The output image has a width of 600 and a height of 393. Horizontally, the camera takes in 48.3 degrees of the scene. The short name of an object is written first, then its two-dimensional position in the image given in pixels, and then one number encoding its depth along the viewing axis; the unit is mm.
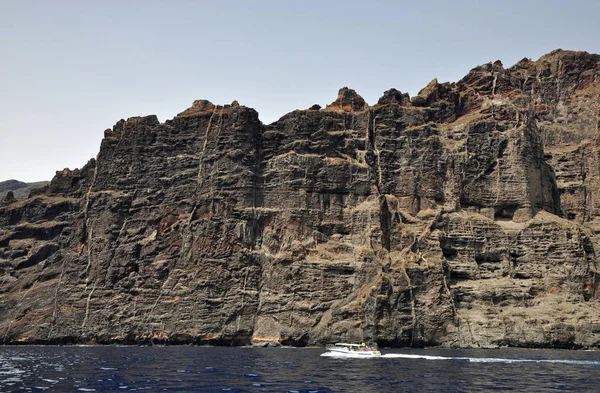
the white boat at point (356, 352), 80938
